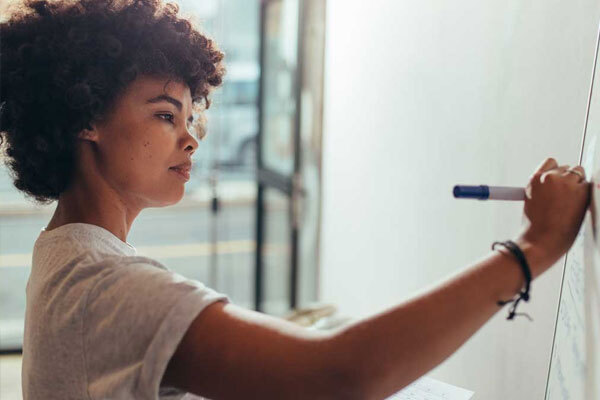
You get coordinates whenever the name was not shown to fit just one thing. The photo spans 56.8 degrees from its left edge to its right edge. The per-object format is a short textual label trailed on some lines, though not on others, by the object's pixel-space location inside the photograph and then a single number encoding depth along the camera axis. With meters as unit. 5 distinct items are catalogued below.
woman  0.62
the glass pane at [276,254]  3.08
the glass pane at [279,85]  2.89
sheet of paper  1.02
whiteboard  0.72
